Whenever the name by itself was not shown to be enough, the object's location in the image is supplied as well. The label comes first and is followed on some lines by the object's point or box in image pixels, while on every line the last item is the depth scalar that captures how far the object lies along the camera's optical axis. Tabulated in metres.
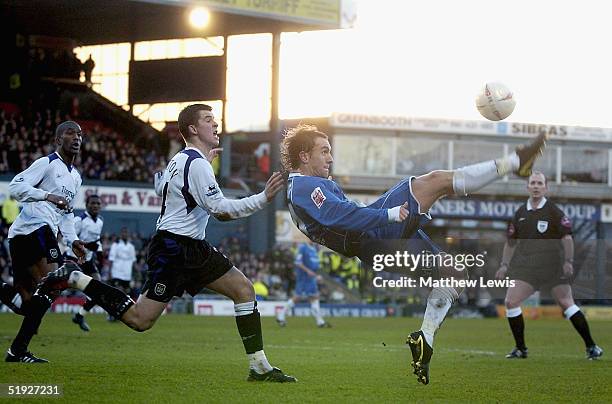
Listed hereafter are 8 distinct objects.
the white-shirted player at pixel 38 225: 11.41
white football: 10.41
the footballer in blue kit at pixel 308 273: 26.66
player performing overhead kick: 9.26
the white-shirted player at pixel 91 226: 21.16
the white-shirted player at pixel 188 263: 9.69
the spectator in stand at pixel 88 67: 44.88
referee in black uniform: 14.80
